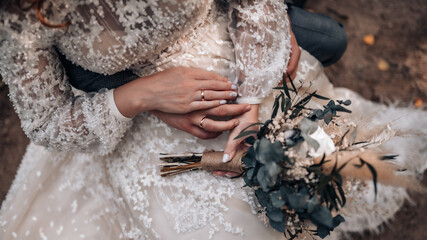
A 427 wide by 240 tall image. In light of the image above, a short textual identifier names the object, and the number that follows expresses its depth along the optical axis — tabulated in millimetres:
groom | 1176
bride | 827
